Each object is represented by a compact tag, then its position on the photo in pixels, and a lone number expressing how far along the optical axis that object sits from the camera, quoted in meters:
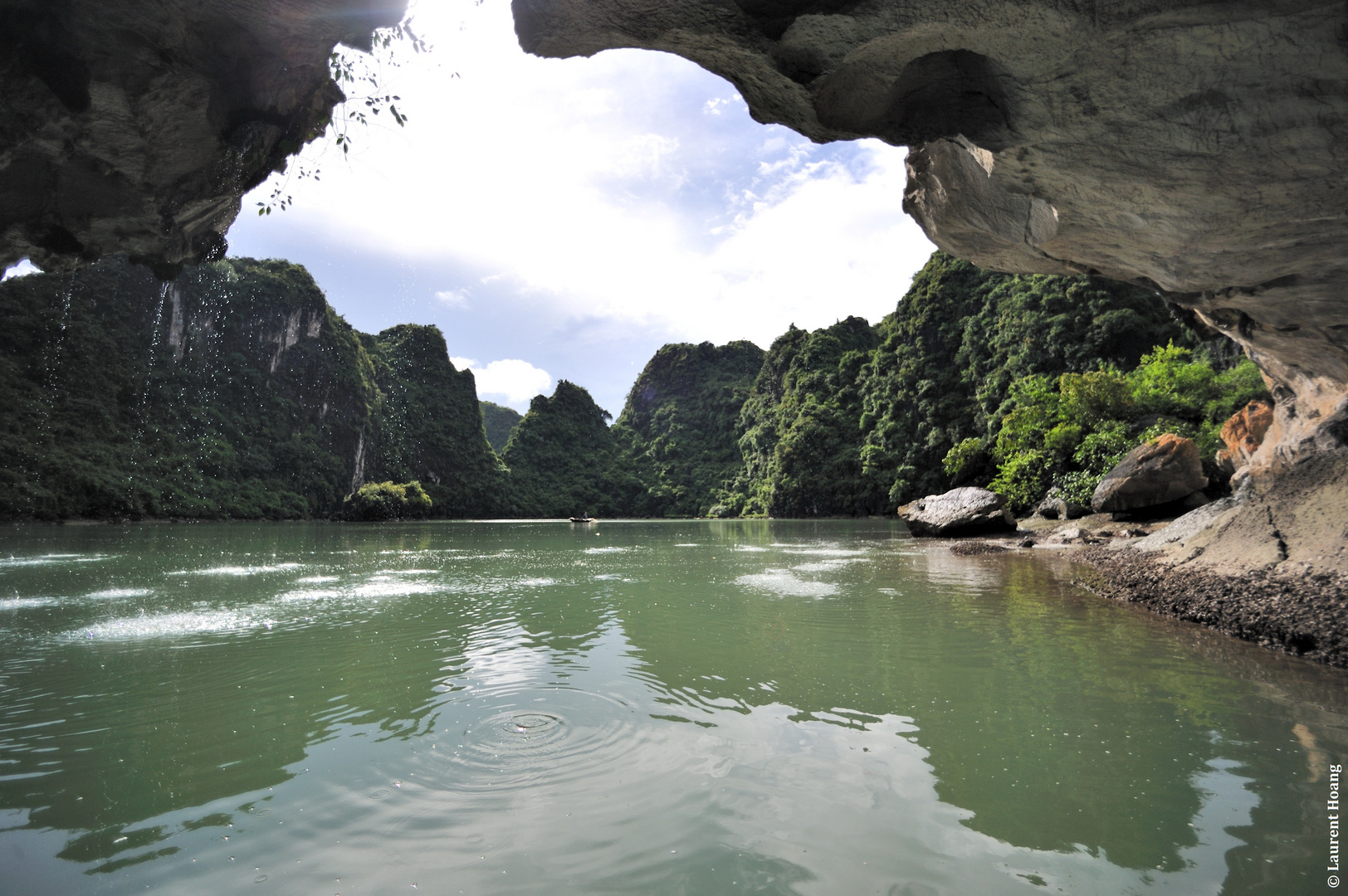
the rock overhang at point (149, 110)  4.51
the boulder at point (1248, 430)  12.05
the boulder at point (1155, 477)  15.50
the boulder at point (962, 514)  22.03
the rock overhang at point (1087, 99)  3.71
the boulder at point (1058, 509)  21.20
